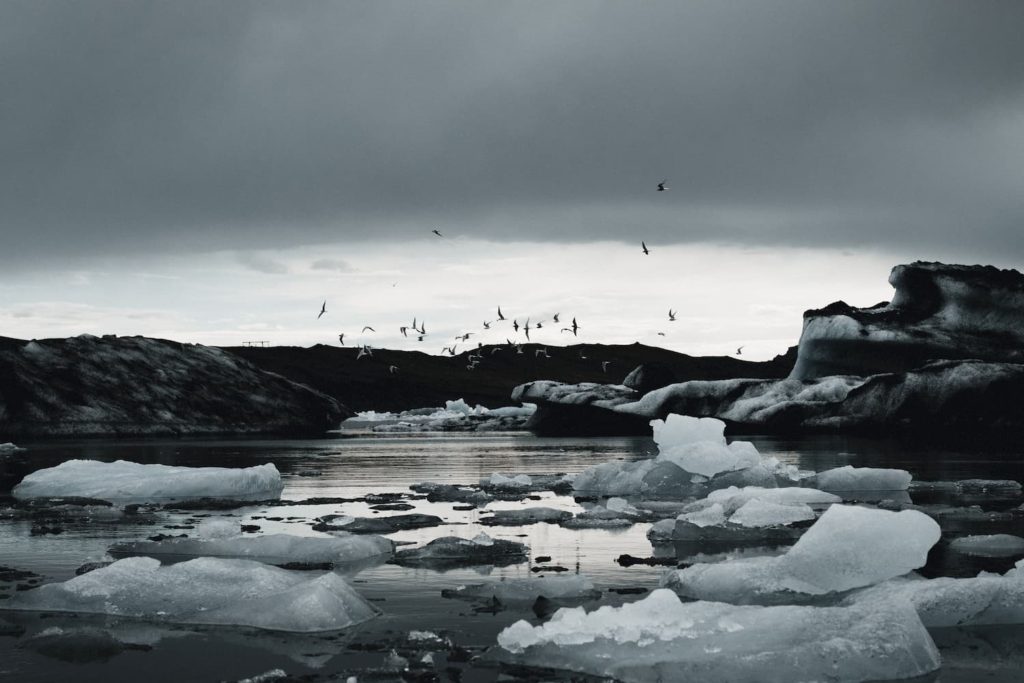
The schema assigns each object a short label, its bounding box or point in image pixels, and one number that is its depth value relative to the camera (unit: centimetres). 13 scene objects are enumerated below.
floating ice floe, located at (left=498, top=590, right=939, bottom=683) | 618
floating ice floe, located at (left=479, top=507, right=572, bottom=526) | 1391
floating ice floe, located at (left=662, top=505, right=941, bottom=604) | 857
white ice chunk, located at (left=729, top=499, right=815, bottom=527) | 1284
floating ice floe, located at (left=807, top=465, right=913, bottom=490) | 1803
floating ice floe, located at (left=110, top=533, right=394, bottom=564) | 1065
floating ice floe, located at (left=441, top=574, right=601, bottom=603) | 860
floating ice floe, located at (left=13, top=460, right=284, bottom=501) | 1794
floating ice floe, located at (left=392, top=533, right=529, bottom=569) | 1056
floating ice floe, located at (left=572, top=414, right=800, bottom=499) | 1812
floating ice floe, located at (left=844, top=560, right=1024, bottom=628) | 773
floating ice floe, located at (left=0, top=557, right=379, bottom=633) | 763
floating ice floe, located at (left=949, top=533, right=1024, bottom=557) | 1094
